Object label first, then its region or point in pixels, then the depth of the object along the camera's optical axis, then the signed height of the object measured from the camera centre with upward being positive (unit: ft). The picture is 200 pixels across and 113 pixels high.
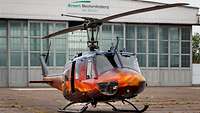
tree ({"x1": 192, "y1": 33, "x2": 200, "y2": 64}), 266.69 -1.48
